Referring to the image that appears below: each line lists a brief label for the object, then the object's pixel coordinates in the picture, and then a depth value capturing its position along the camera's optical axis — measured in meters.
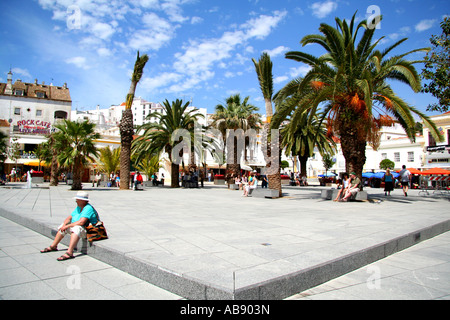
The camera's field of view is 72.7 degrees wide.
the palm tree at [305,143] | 31.82
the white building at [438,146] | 35.11
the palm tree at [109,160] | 28.61
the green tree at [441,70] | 13.51
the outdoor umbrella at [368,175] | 33.51
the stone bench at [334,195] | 13.52
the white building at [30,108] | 48.06
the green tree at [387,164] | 44.06
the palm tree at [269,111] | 16.08
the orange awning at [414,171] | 28.52
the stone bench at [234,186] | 24.12
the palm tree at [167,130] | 24.55
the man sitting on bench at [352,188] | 13.23
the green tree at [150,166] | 30.75
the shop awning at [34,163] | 35.34
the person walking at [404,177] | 17.69
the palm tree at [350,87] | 12.59
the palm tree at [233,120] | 26.48
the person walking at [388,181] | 17.30
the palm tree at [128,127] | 20.94
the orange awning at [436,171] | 25.73
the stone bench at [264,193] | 15.55
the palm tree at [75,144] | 18.67
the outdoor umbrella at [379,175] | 32.27
